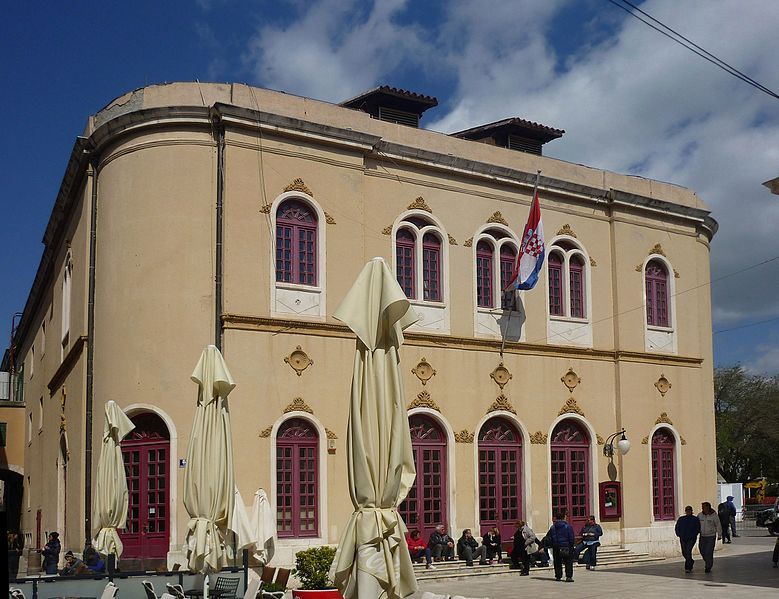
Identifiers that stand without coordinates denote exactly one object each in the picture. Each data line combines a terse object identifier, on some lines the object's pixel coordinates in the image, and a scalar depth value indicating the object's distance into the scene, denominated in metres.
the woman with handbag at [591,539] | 22.17
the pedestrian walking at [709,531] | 20.25
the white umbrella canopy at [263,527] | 17.56
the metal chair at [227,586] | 14.00
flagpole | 23.47
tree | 58.47
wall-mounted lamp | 24.81
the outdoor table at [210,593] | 13.86
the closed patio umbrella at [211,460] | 13.73
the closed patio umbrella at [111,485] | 16.55
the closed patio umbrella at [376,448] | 9.01
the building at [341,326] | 19.70
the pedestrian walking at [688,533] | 20.75
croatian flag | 23.14
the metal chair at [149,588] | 13.74
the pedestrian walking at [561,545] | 20.00
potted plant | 15.87
